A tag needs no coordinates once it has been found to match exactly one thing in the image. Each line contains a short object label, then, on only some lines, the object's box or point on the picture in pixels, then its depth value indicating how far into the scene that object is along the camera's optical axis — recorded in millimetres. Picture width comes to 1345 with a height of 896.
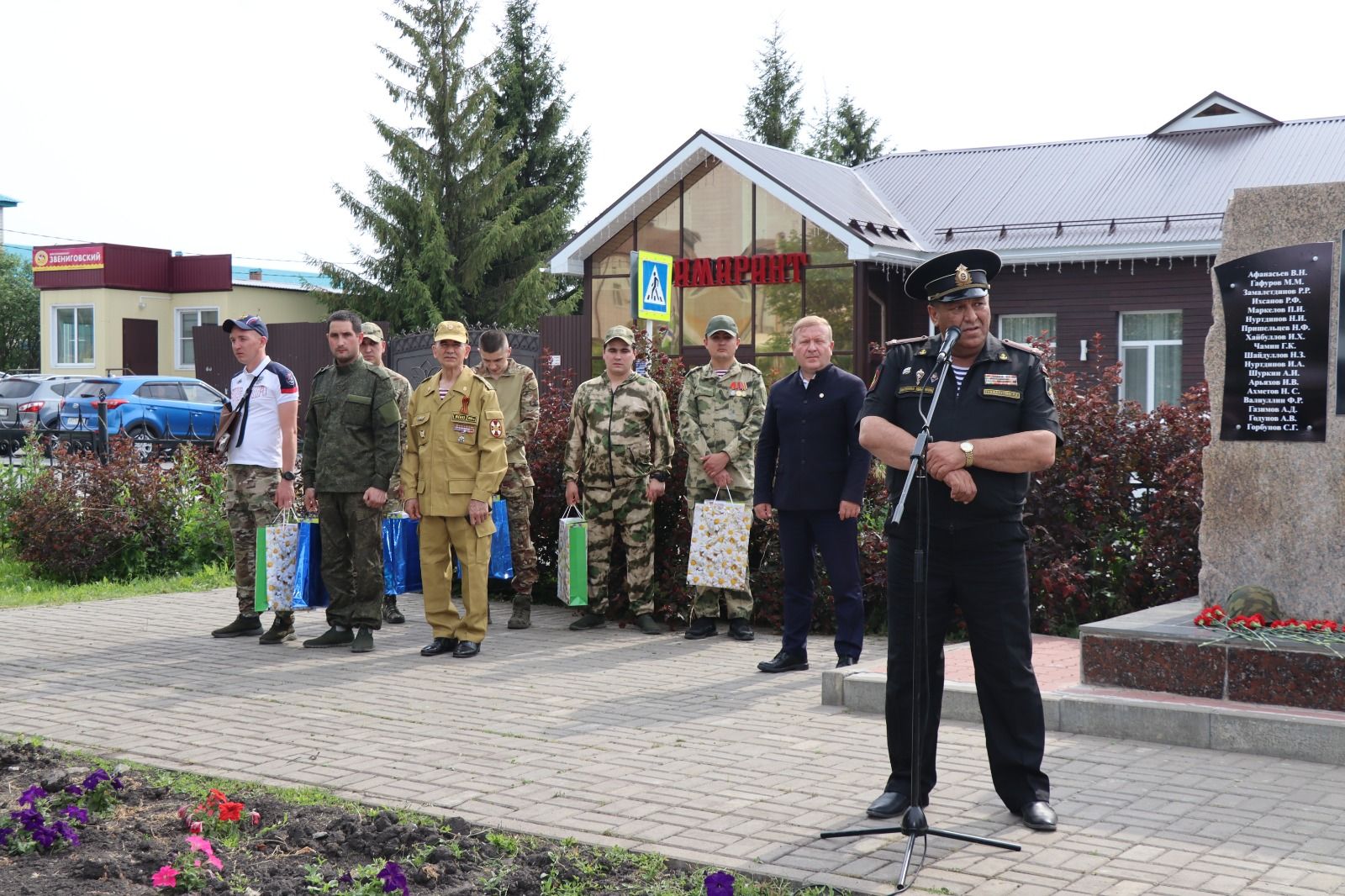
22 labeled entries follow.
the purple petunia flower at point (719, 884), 4031
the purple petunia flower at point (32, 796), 4902
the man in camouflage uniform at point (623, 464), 9852
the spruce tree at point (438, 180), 41062
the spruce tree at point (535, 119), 45125
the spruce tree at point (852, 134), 50125
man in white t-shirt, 9281
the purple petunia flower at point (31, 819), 4699
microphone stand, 4754
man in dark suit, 8156
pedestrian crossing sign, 12453
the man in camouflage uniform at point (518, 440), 10023
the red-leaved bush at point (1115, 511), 8961
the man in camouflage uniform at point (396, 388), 10289
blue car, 29227
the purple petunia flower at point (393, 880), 4195
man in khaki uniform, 8758
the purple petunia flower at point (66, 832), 4691
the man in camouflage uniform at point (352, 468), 8953
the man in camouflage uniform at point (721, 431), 9430
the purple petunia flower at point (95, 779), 5177
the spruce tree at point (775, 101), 49938
